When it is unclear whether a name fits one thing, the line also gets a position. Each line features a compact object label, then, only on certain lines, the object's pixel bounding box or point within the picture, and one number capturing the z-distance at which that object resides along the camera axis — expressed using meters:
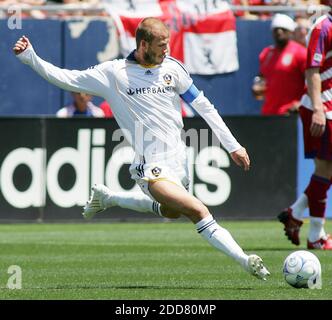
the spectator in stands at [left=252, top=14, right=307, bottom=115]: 18.16
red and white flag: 18.48
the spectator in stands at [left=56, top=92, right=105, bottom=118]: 17.59
